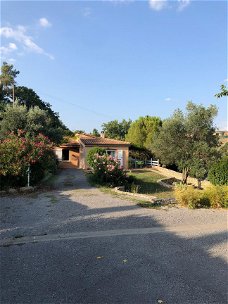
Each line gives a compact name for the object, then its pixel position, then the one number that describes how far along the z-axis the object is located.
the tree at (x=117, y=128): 61.34
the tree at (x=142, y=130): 37.06
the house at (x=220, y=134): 20.64
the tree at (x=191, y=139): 19.56
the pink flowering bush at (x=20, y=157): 12.11
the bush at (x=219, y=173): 17.17
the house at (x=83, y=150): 27.70
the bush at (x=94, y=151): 21.57
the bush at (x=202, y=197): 10.32
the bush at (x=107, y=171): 15.34
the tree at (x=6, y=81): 38.72
